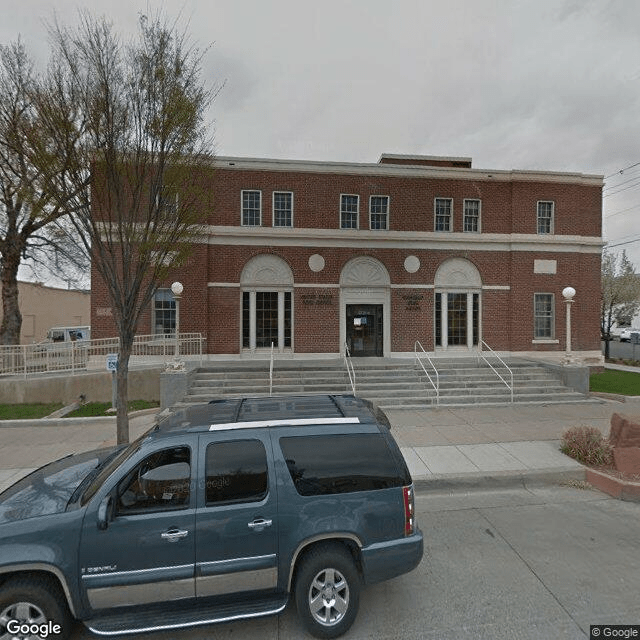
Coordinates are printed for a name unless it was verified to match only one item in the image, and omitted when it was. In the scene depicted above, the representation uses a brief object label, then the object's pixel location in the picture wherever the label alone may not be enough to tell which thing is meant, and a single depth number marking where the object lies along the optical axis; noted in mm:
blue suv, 2645
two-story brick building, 14320
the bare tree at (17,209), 5812
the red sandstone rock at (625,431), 5891
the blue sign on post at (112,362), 8773
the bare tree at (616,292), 26750
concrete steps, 10500
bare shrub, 6102
